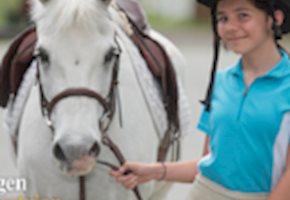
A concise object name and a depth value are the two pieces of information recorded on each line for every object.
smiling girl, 3.83
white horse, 4.89
